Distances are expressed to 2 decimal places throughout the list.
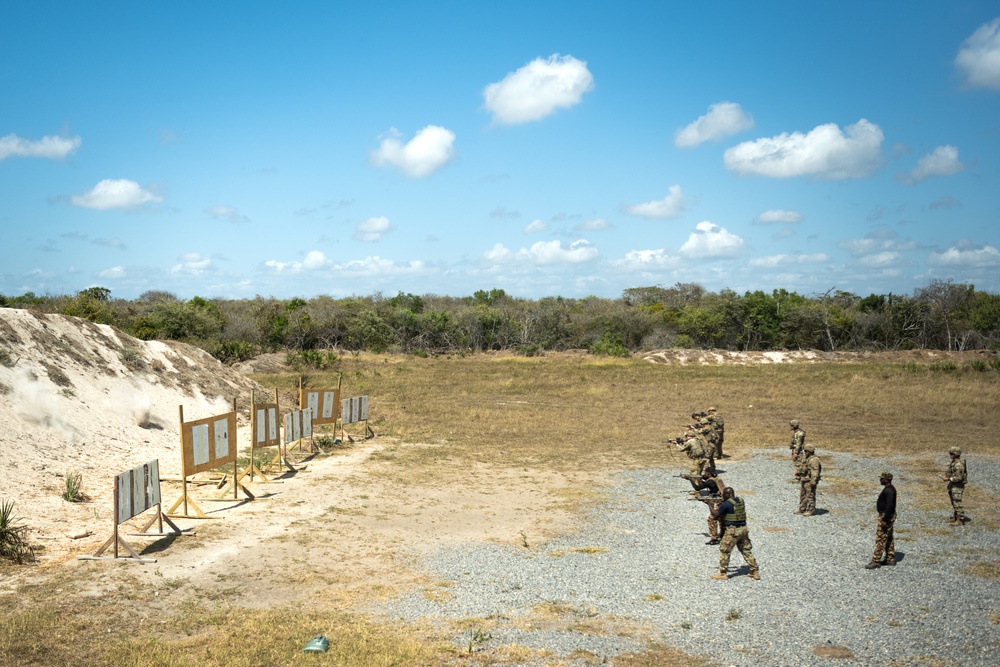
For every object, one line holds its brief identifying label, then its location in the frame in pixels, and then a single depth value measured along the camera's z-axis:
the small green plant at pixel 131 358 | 27.27
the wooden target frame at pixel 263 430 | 19.94
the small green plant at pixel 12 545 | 12.68
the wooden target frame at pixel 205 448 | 16.25
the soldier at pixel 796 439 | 18.56
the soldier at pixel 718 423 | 23.31
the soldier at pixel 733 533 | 12.54
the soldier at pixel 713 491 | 13.73
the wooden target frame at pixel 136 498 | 12.94
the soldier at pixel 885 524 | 12.92
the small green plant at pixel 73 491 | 16.42
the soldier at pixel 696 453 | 19.69
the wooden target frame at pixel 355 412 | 26.47
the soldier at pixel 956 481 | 15.61
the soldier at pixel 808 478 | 16.70
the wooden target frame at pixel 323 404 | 25.53
